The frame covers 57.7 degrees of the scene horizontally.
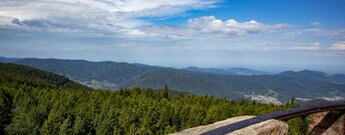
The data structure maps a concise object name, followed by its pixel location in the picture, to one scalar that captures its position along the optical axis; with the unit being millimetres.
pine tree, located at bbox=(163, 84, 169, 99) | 148125
